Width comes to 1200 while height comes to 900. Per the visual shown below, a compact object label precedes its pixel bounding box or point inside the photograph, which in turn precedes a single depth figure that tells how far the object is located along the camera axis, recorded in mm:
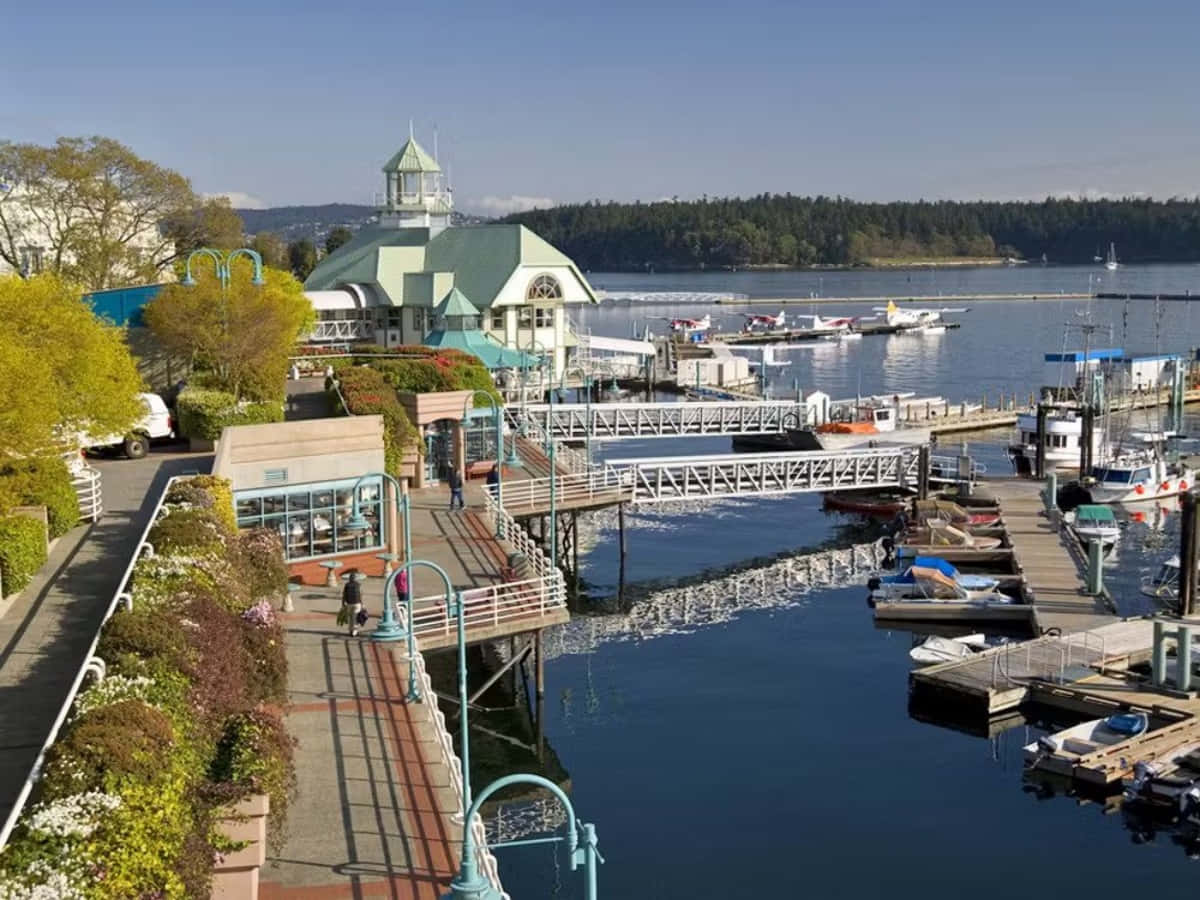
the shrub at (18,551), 24266
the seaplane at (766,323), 152875
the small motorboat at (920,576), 43281
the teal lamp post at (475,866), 12422
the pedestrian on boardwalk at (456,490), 41469
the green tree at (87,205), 62438
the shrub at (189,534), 23547
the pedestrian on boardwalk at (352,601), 27484
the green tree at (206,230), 78506
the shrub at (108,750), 13781
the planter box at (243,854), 15352
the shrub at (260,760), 16625
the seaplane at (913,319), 168000
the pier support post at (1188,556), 37938
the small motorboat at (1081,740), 29234
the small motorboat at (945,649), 36719
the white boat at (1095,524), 49375
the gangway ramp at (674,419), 66250
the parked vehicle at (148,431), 37219
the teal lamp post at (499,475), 38000
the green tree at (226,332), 42844
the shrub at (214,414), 37344
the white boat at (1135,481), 58812
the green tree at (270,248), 117238
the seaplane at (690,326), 135250
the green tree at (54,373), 24500
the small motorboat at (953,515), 51781
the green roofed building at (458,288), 74750
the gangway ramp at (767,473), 52438
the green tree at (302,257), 140125
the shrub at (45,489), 26312
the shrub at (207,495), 27297
